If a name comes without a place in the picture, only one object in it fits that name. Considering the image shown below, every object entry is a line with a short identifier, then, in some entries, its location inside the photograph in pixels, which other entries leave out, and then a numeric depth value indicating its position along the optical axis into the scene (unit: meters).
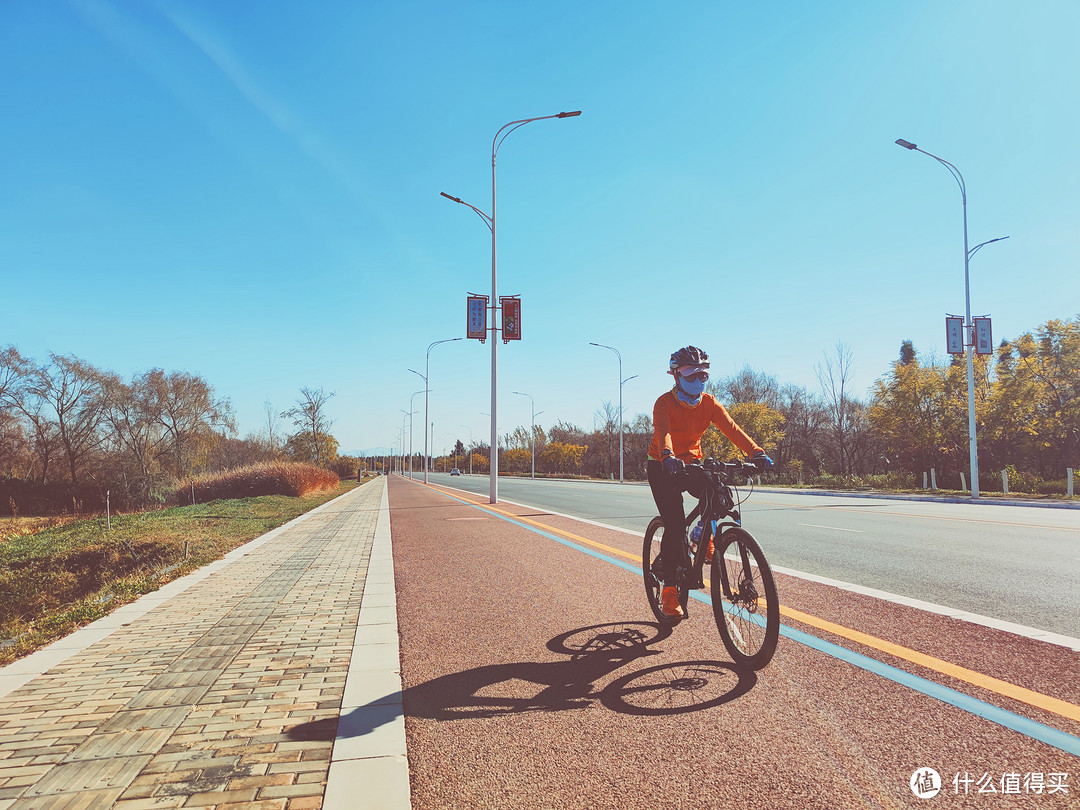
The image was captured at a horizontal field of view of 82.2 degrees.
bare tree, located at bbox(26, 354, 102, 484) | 43.06
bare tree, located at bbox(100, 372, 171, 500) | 42.62
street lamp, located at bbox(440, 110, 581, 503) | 20.01
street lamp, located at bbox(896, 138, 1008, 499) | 23.48
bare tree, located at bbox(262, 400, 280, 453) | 70.94
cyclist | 4.27
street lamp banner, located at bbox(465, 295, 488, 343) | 20.33
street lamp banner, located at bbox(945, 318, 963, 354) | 25.42
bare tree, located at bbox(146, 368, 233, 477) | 44.66
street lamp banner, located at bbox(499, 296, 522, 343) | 20.20
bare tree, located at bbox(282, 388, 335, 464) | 55.31
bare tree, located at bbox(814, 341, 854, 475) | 48.22
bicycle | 3.57
